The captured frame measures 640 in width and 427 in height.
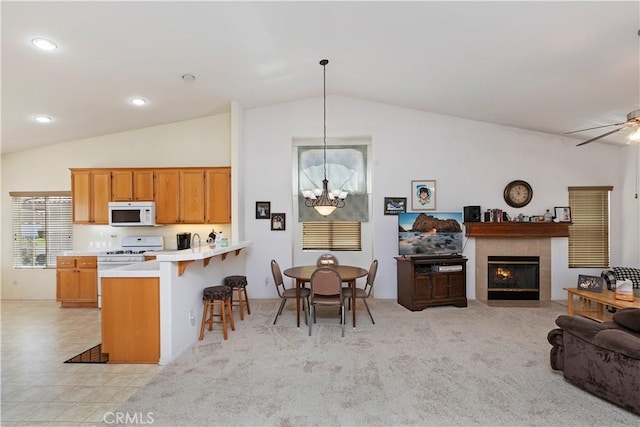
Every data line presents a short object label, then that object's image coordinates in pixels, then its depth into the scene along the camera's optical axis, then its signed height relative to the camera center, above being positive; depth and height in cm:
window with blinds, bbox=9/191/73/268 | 572 -26
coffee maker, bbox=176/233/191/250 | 533 -49
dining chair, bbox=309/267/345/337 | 371 -90
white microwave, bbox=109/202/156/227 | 519 -4
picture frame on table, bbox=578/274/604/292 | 392 -96
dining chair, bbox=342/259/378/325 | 418 -109
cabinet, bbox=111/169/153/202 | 536 +46
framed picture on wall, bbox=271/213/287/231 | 564 -20
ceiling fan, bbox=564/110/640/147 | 288 +83
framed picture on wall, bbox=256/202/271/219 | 565 +2
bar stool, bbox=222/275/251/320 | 426 -100
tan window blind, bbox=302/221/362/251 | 582 -48
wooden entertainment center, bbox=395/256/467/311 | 482 -115
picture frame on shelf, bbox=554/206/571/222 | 537 -9
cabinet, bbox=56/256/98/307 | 509 -115
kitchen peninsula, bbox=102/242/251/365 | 308 -101
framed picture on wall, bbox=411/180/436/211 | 558 +27
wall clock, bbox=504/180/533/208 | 549 +29
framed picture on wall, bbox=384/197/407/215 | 558 +9
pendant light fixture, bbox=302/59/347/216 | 402 +17
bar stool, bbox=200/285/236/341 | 367 -105
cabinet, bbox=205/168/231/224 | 534 +26
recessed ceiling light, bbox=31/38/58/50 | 284 +158
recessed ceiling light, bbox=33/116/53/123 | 453 +139
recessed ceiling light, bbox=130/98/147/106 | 445 +161
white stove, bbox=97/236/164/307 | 501 -68
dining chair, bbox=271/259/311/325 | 424 -113
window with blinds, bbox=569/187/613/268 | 547 -34
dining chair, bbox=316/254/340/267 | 485 -80
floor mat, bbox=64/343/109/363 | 315 -152
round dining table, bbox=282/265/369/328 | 399 -86
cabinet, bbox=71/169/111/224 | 537 +30
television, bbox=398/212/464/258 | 521 -41
